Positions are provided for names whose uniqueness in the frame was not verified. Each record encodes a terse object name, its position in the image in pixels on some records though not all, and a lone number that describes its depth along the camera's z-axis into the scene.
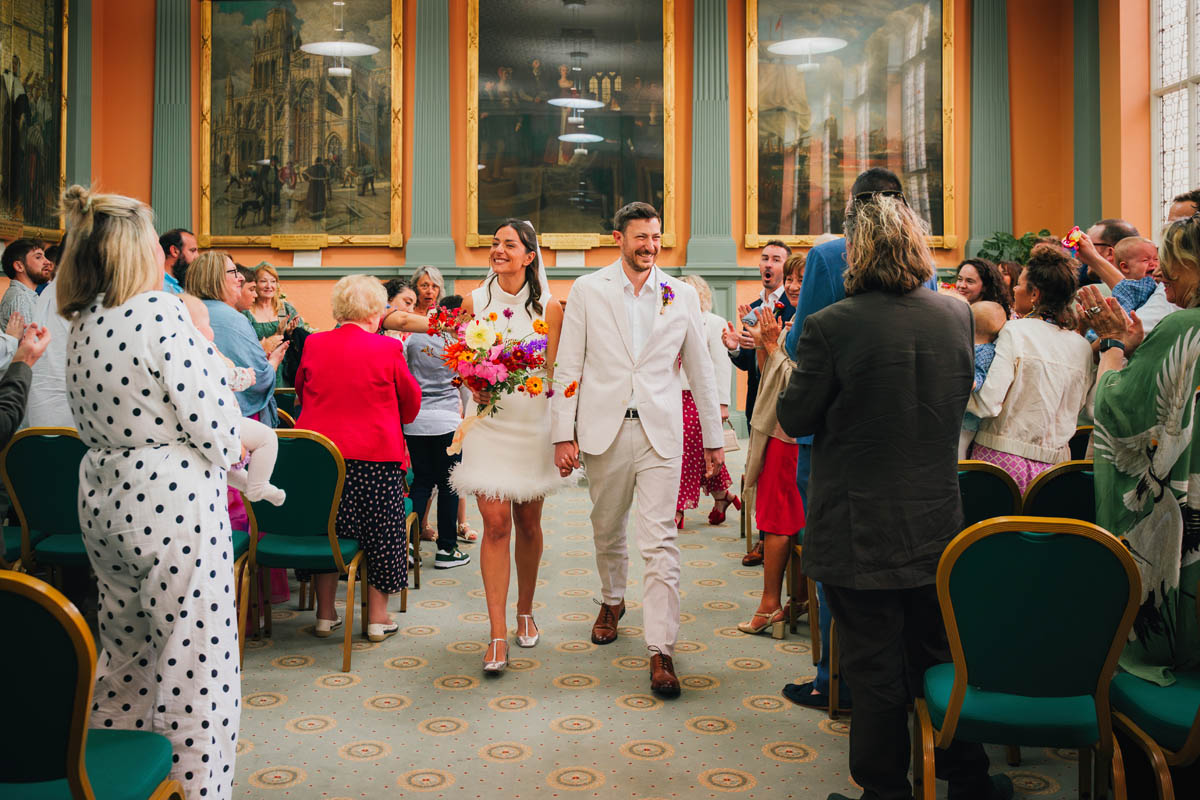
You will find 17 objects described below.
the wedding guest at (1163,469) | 2.63
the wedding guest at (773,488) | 4.48
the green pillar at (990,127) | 11.91
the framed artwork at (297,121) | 11.68
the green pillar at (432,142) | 11.70
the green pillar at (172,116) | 11.68
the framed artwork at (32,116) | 9.41
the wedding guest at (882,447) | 2.68
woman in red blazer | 4.69
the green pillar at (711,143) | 11.80
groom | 4.14
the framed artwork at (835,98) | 11.88
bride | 4.34
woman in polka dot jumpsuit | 2.50
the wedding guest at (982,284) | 4.88
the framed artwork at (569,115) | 11.73
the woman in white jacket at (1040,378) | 4.11
